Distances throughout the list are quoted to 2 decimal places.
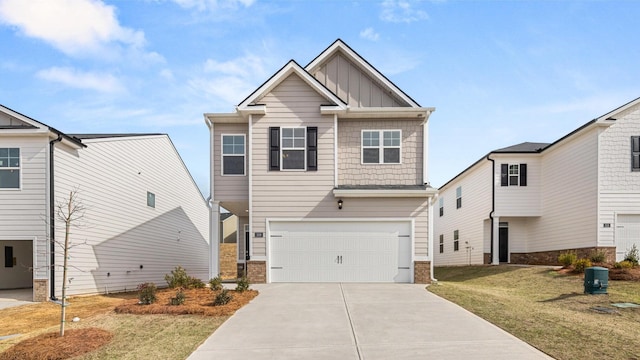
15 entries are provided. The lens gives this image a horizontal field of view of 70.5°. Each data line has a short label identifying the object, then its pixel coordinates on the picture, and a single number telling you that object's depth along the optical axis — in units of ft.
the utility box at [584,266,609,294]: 41.73
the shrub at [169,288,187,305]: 36.04
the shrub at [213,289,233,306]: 36.42
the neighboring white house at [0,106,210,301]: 46.55
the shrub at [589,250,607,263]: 56.65
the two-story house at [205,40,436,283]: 52.70
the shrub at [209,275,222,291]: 42.88
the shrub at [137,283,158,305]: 37.00
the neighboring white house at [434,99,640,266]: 60.03
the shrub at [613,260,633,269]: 53.34
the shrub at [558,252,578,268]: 58.39
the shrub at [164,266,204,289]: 46.16
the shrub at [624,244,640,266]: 56.89
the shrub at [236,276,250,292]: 43.07
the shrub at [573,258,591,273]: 54.49
